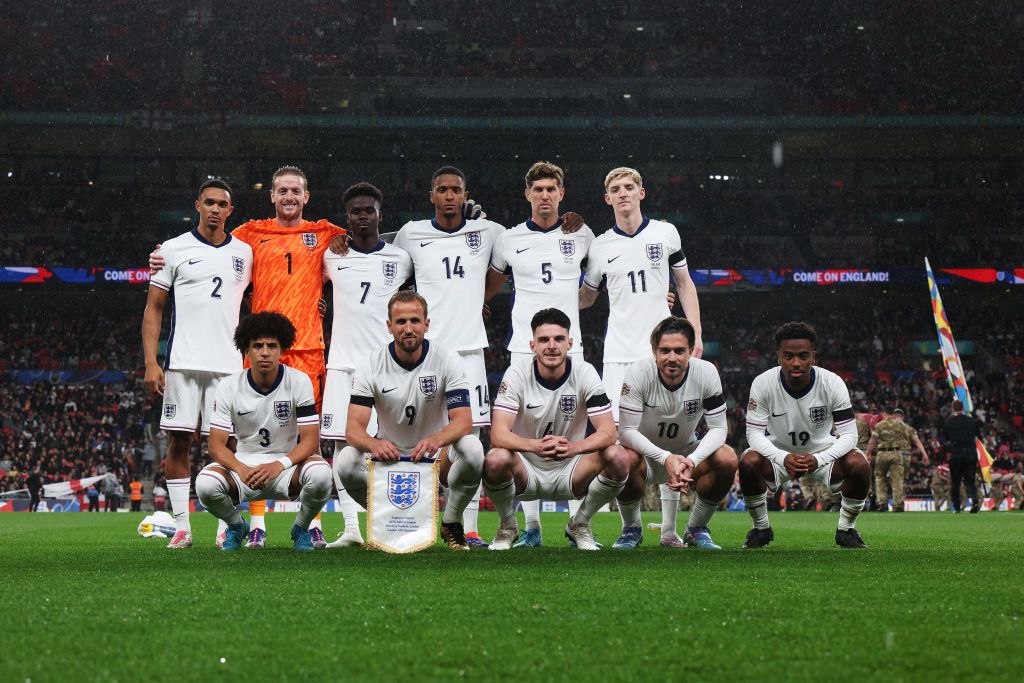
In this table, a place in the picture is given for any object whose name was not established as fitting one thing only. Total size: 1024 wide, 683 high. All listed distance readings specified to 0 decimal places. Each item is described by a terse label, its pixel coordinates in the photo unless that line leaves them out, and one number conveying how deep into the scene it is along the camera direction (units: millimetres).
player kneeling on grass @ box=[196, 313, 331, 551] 6348
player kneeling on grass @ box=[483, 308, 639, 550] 6164
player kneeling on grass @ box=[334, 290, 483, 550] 6074
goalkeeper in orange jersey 7297
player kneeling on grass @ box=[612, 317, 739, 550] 6430
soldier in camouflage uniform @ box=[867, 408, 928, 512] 17266
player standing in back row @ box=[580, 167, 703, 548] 7660
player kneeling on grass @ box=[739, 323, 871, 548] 6711
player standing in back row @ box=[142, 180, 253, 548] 7191
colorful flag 18531
